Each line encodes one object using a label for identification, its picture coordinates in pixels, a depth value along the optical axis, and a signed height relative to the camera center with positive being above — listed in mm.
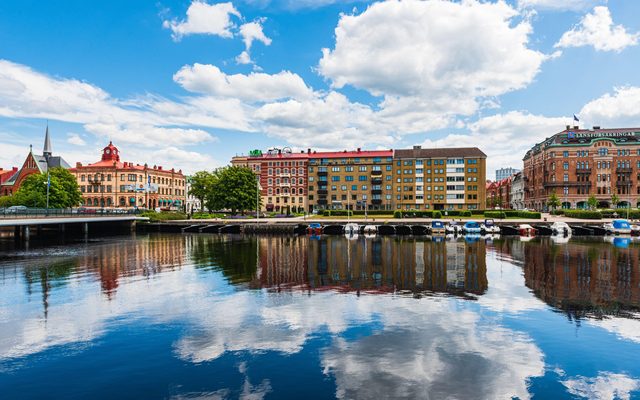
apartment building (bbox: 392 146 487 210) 143625 +7088
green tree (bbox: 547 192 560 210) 135000 -1670
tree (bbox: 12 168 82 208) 111625 +3631
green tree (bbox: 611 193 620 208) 131125 -1415
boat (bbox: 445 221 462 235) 94044 -7558
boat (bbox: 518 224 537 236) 93375 -8175
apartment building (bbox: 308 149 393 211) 150000 +7653
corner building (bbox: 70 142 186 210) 158750 +8412
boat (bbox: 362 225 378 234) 98188 -7762
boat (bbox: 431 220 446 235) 95375 -7560
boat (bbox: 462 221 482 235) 93469 -7505
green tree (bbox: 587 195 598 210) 129000 -2120
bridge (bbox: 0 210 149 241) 71438 -3944
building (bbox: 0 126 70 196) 163125 +16313
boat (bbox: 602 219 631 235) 92694 -7925
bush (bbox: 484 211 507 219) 115219 -5271
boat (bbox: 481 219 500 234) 94938 -7484
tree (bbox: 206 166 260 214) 129125 +3301
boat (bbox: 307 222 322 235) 100625 -7758
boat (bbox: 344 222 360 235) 98438 -7726
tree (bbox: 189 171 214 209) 144800 +6973
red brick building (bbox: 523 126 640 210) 135500 +10257
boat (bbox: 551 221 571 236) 92850 -7998
